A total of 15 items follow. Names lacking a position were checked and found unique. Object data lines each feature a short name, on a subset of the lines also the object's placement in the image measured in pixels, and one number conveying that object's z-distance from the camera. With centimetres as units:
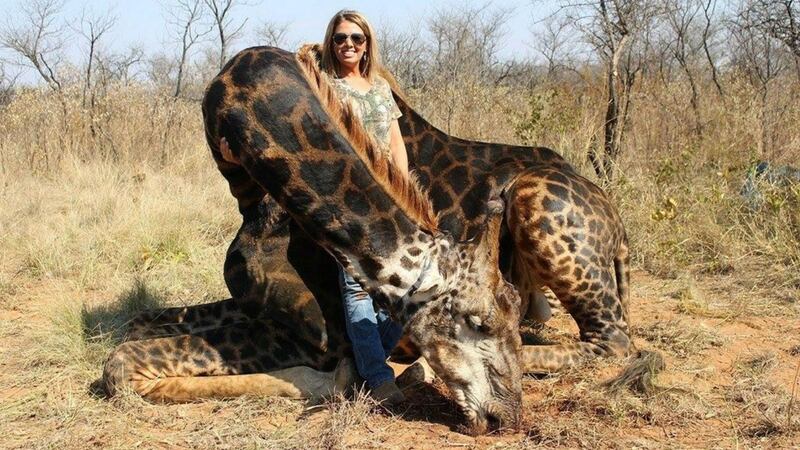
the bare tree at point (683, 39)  1478
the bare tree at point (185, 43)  1706
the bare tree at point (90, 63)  1224
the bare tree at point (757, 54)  1279
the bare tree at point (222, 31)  1516
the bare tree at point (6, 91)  1561
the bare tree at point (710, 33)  1217
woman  444
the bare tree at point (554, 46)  2670
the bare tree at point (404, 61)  2084
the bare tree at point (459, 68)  1107
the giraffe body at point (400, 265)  331
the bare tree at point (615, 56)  870
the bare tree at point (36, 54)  1265
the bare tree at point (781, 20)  1148
